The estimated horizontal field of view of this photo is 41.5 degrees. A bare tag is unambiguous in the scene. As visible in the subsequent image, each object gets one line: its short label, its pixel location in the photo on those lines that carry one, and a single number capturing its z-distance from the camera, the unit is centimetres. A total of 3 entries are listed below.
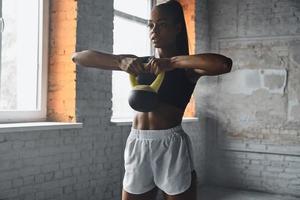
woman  193
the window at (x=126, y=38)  439
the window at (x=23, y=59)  306
